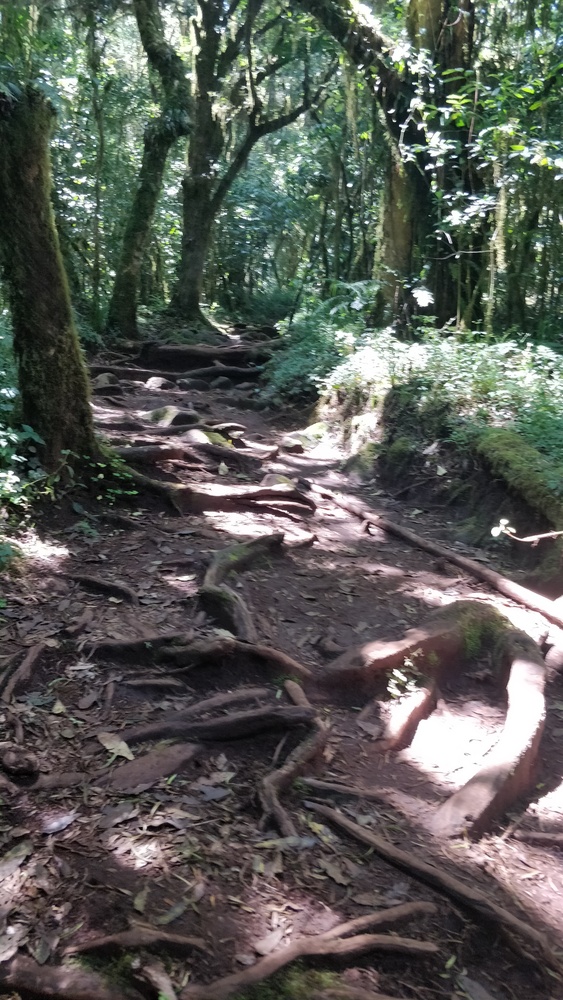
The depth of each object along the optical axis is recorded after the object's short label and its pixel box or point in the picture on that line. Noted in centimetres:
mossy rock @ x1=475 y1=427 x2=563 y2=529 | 666
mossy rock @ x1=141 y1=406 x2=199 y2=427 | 995
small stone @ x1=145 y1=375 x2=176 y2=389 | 1345
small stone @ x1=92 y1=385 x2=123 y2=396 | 1201
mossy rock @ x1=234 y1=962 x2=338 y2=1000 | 243
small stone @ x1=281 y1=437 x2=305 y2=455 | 1062
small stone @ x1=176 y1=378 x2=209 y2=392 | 1412
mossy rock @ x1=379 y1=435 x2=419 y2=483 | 922
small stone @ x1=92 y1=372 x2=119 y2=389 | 1221
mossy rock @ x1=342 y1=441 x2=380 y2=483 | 962
